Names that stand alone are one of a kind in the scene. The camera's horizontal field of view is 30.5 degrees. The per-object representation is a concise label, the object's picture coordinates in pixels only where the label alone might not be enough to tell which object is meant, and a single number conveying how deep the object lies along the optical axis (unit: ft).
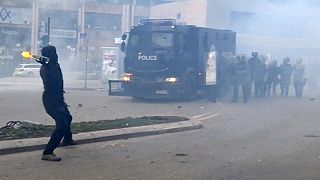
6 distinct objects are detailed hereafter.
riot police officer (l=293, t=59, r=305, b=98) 69.72
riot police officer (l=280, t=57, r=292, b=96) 72.13
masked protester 25.96
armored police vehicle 57.11
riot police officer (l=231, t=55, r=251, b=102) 60.59
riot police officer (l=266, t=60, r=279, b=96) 70.37
